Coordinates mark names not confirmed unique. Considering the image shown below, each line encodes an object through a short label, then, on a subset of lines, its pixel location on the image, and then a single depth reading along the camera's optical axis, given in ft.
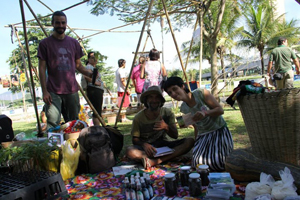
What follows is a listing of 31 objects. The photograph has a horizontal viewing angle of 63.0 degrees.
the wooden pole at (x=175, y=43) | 14.75
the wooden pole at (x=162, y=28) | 29.14
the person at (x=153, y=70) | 16.76
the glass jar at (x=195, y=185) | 6.31
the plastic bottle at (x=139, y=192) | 6.20
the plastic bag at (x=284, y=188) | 5.05
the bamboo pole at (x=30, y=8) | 12.39
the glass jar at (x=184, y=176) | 7.01
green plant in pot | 8.03
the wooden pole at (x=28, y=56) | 11.56
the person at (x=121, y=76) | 21.40
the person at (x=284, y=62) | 18.17
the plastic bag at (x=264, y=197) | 4.95
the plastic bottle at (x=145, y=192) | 6.30
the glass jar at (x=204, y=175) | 6.93
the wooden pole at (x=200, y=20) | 18.15
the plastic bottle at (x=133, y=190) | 6.26
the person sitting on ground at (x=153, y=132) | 9.42
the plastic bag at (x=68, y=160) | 8.79
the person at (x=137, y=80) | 20.15
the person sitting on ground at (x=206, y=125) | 8.11
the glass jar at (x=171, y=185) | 6.48
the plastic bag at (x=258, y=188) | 5.36
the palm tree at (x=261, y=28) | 67.51
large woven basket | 6.31
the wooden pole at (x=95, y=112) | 12.79
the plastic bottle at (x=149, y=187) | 6.46
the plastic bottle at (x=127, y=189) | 6.36
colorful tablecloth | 6.82
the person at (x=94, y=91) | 15.80
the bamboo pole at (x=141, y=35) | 13.30
